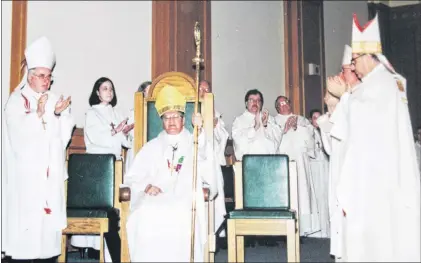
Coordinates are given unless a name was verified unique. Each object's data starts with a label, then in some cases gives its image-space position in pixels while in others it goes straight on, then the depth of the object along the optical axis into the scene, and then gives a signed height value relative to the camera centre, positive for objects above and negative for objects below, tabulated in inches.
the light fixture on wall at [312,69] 383.9 +74.7
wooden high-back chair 181.0 +21.8
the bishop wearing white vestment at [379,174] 132.3 -1.6
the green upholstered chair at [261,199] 167.5 -10.5
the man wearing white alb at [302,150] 264.2 +9.9
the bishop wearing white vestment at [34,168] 166.4 +0.9
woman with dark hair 217.3 +18.8
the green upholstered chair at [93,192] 171.5 -7.8
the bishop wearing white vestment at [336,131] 145.8 +11.2
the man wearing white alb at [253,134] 241.6 +16.6
